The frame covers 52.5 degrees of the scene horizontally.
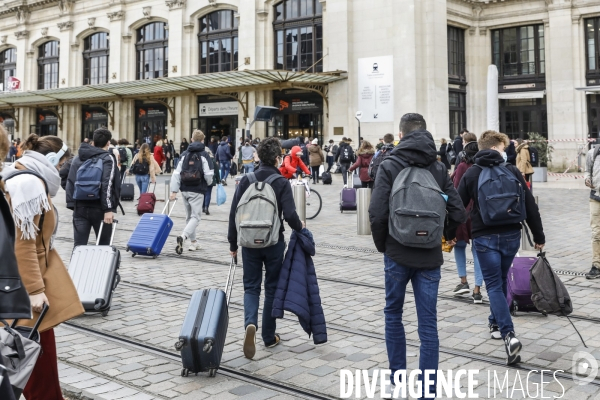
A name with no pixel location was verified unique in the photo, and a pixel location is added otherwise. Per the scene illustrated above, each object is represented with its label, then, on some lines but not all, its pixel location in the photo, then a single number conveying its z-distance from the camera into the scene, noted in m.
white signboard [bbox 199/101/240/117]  34.09
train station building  28.75
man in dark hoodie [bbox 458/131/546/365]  5.16
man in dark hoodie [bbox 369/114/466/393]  4.22
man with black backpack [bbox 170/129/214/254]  10.51
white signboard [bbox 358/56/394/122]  28.67
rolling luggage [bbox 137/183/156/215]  15.55
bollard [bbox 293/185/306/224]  13.45
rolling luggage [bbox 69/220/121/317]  6.56
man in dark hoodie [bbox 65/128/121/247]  7.43
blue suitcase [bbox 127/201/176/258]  10.04
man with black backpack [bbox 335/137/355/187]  22.80
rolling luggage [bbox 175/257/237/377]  4.68
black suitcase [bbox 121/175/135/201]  19.19
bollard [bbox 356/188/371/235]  12.52
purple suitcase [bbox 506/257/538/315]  6.39
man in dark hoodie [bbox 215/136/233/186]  24.08
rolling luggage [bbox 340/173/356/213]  16.17
